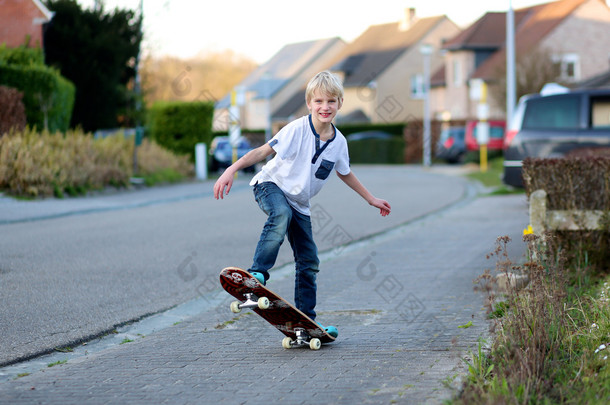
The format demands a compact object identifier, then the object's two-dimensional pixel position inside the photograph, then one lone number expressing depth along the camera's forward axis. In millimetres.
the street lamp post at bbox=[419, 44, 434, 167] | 37031
